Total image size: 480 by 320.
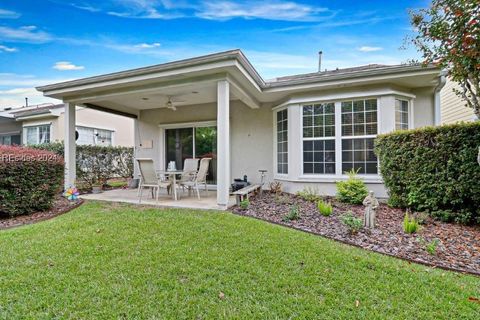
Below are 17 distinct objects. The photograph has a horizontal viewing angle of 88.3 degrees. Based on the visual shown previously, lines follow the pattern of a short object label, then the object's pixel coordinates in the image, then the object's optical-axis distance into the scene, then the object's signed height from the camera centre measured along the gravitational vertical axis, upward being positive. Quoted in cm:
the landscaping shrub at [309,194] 684 -96
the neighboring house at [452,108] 995 +226
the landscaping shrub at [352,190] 636 -77
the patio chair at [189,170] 749 -27
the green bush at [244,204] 579 -101
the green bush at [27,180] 513 -37
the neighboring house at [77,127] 1272 +204
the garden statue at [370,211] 445 -91
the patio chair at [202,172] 719 -30
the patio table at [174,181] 677 -55
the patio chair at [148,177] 636 -40
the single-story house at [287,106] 581 +164
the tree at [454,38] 368 +210
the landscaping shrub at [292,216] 501 -112
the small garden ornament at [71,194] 705 -91
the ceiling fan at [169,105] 768 +178
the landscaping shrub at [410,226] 414 -111
